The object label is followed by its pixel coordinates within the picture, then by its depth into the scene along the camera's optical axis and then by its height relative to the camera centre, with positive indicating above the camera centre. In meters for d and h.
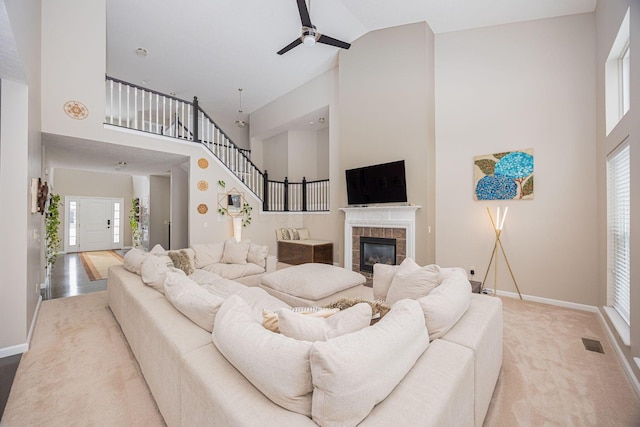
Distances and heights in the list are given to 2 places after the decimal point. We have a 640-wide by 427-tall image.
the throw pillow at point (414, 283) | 2.12 -0.55
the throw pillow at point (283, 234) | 7.30 -0.54
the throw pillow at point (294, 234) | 7.18 -0.54
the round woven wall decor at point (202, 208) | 6.02 +0.12
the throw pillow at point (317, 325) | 1.30 -0.53
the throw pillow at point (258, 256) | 4.87 -0.74
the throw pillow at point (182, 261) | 4.16 -0.70
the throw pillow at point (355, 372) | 0.96 -0.58
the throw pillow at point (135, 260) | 3.15 -0.53
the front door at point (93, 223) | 9.77 -0.33
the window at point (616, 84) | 3.15 +1.45
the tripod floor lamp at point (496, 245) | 4.31 -0.53
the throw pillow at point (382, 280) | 2.63 -0.63
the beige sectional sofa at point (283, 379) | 1.04 -0.73
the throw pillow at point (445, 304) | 1.61 -0.56
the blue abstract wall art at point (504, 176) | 4.19 +0.55
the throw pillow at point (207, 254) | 4.70 -0.69
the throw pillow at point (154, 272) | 2.62 -0.55
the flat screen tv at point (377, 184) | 5.00 +0.53
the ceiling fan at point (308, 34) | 3.67 +2.51
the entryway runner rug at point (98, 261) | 6.18 -1.30
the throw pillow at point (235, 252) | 4.82 -0.68
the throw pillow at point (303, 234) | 7.20 -0.54
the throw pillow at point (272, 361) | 1.04 -0.58
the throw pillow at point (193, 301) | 1.67 -0.55
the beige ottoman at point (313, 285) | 3.03 -0.83
